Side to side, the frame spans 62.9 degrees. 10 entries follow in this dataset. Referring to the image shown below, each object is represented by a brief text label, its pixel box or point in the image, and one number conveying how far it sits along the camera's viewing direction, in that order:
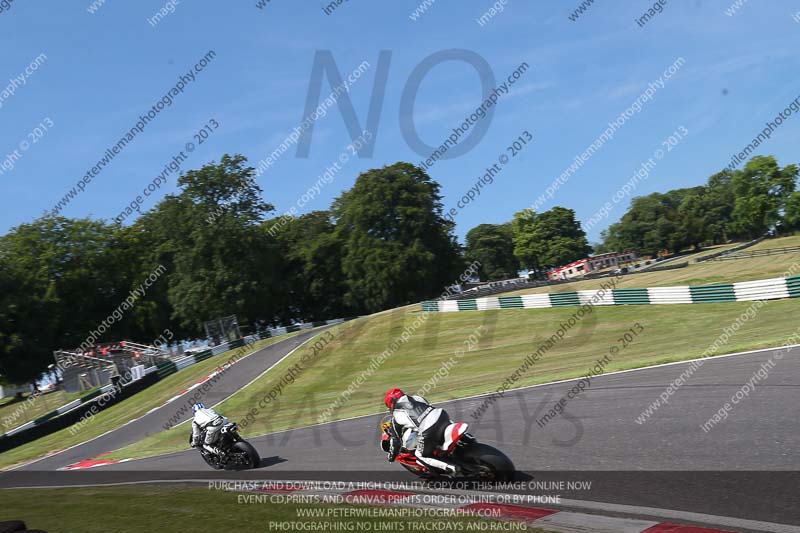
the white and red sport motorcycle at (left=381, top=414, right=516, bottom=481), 8.94
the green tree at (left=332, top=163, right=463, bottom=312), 65.75
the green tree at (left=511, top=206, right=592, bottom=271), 125.62
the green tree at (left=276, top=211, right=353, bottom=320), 73.50
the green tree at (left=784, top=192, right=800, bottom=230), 97.00
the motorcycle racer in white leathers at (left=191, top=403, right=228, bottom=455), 14.04
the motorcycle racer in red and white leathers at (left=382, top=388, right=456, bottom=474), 9.20
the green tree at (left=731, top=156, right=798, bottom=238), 101.81
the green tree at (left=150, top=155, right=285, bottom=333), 61.03
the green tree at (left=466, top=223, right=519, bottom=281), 146.75
